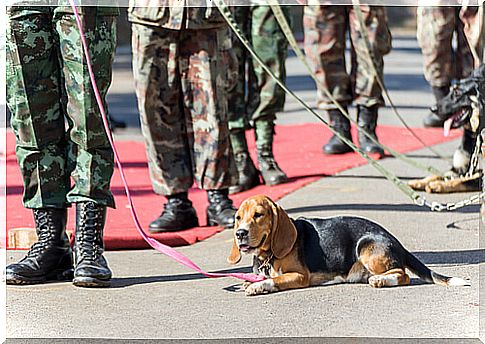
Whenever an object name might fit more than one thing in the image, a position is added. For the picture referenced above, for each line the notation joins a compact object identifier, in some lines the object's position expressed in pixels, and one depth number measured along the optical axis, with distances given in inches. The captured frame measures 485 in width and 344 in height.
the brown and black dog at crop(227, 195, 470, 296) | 385.7
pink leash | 387.9
